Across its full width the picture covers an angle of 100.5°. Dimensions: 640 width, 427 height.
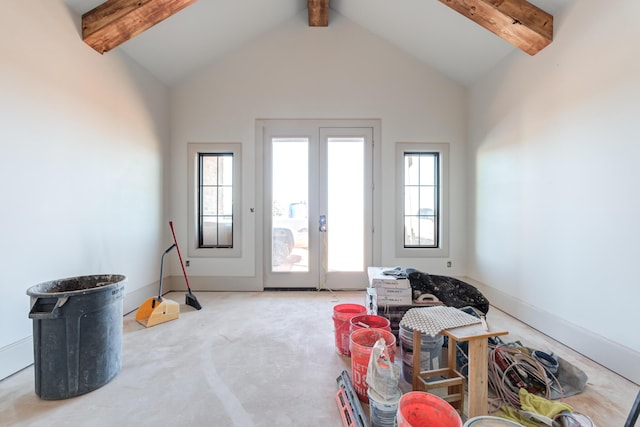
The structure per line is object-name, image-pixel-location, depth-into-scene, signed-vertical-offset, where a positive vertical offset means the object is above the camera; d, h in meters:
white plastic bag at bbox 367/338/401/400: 1.40 -0.87
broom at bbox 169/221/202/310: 3.20 -1.11
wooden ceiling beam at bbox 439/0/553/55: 2.45 +1.80
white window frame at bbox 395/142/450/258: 3.93 +0.11
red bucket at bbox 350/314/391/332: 2.09 -0.89
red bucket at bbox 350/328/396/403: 1.65 -0.96
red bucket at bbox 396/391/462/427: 1.27 -0.98
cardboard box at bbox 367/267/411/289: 2.42 -0.66
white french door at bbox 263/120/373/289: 3.89 +0.08
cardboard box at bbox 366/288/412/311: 2.42 -0.79
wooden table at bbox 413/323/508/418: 1.43 -0.83
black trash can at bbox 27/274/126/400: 1.69 -0.85
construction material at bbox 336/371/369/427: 1.42 -1.12
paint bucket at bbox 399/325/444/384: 1.84 -1.01
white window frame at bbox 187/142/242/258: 3.89 +0.18
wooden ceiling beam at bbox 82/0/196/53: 2.48 +1.83
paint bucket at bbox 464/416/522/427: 1.22 -0.98
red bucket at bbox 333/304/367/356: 2.22 -1.00
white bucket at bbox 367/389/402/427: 1.38 -1.05
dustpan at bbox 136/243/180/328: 2.78 -1.08
